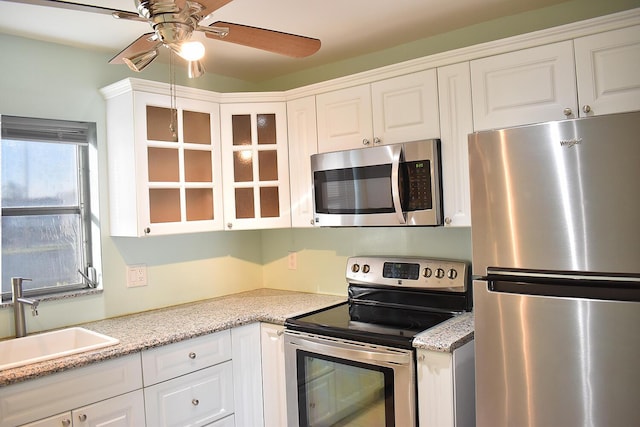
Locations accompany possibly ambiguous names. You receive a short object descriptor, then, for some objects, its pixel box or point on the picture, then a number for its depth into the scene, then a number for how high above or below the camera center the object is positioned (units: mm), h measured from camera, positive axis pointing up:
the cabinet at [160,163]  2498 +365
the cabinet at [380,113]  2324 +551
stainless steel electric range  2037 -527
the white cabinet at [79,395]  1803 -629
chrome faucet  2270 -324
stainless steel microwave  2273 +177
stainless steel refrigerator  1459 -190
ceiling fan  1313 +600
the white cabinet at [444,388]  1903 -674
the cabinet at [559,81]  1820 +532
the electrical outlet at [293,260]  3270 -235
